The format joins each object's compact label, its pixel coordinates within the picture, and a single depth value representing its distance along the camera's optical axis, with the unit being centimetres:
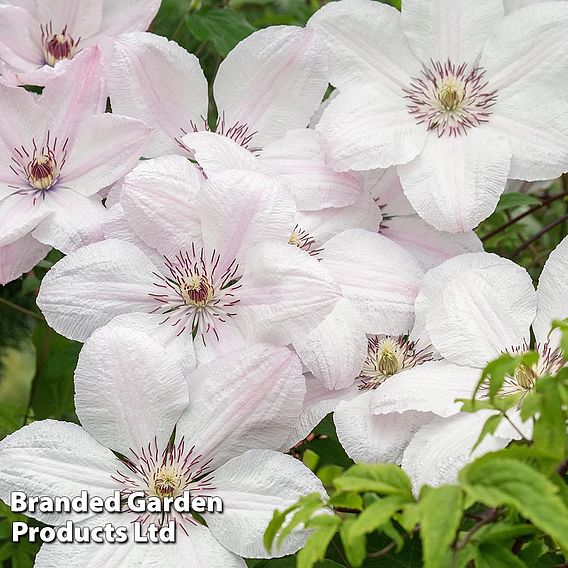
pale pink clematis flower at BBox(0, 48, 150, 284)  83
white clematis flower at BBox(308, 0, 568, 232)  82
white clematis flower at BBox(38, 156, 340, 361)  75
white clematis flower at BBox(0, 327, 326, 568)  70
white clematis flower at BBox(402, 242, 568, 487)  74
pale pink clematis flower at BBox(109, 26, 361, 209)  86
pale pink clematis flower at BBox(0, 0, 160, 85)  93
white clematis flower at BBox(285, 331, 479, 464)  71
